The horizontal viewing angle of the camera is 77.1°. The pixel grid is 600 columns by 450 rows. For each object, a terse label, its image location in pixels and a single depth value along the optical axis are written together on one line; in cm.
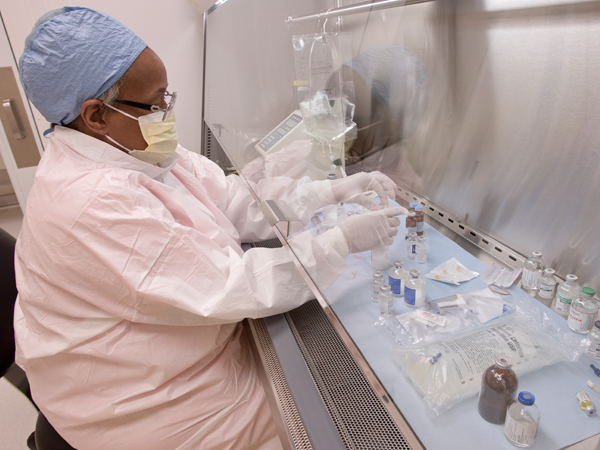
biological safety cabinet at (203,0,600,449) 72
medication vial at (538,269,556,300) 96
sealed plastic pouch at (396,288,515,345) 84
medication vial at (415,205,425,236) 120
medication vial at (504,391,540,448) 60
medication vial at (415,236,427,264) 112
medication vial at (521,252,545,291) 99
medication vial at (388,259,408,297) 98
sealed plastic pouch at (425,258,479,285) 104
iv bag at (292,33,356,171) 155
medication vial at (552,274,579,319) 91
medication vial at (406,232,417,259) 112
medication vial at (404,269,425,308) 94
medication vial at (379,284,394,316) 89
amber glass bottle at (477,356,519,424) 64
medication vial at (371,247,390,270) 104
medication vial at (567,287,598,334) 83
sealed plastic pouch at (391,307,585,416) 69
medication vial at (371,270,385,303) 91
